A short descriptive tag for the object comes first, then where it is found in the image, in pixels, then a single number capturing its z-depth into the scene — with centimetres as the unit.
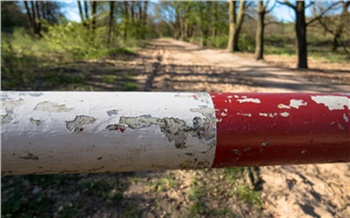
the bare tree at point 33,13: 1999
